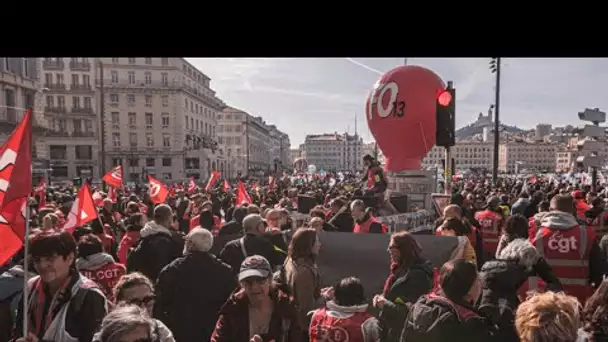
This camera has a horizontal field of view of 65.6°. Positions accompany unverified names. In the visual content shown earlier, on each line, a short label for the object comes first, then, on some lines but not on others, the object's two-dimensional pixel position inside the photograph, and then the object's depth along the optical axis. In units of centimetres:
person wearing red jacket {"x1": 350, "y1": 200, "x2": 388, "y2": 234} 684
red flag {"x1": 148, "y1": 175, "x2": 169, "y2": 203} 1181
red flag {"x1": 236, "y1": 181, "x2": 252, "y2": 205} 1139
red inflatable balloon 1384
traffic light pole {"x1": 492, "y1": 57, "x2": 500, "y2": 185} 1922
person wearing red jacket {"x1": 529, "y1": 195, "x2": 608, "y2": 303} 485
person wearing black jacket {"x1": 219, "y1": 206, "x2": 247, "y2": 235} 698
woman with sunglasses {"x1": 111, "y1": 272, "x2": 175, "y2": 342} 321
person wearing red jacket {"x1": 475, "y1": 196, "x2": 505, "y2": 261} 765
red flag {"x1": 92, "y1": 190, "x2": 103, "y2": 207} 1095
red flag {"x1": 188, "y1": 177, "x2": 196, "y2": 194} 1741
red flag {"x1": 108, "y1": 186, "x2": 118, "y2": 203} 1358
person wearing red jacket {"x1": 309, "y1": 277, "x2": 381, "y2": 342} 319
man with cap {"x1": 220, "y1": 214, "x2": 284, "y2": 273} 516
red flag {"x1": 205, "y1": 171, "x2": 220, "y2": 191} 1802
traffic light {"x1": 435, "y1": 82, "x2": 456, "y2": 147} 938
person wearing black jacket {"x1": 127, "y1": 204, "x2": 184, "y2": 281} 510
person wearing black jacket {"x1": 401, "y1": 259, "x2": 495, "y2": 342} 273
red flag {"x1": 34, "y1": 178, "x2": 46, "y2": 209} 1160
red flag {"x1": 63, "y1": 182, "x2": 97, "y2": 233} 639
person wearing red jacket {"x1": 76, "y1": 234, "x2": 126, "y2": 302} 419
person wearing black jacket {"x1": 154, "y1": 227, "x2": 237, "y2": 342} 408
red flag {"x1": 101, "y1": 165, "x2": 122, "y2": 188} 1330
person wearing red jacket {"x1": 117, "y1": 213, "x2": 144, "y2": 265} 630
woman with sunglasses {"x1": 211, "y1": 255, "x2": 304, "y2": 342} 338
